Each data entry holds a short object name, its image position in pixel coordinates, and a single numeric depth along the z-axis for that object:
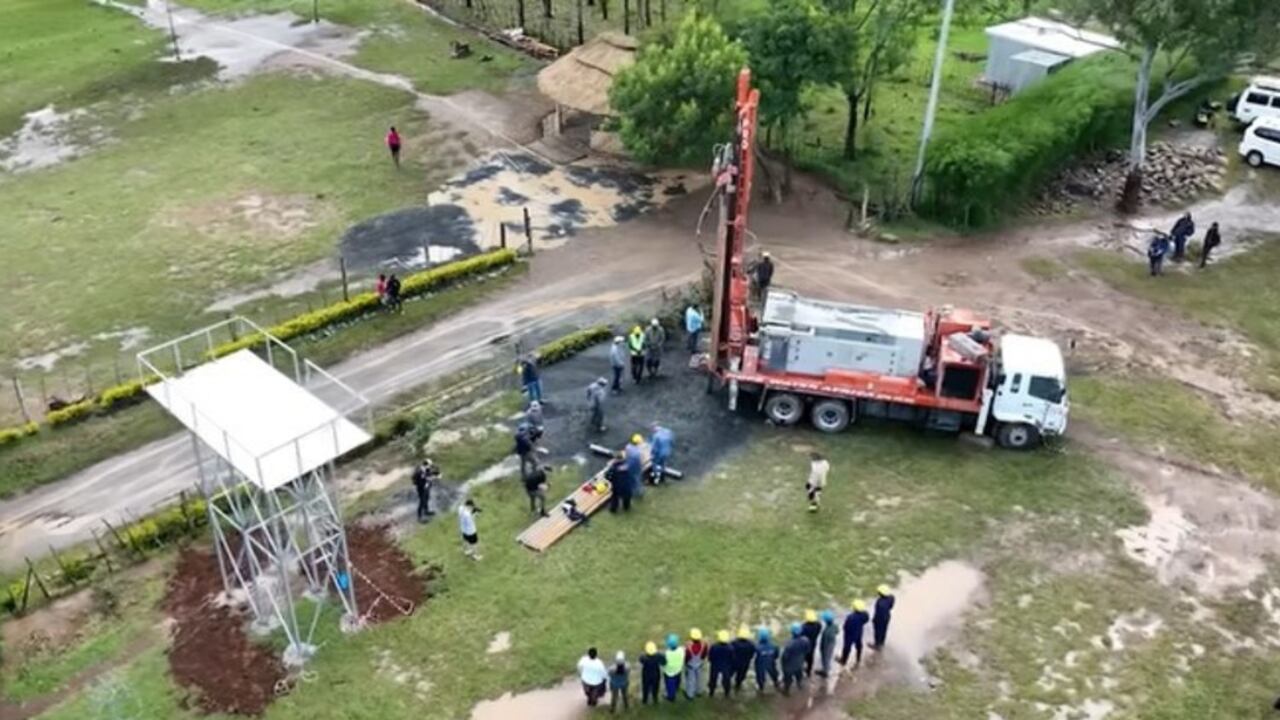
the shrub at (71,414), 30.16
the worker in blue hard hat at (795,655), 21.56
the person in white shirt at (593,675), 21.36
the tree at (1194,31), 35.44
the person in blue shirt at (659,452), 27.41
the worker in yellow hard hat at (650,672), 21.45
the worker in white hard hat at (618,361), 30.89
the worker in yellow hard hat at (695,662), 21.53
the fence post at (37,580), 24.73
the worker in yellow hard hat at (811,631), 21.78
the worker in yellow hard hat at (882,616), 22.52
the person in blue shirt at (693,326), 32.19
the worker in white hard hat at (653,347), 31.19
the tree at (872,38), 40.25
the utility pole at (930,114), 37.22
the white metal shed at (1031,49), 47.47
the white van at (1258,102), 44.38
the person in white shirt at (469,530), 25.23
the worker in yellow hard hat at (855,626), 22.05
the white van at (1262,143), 42.62
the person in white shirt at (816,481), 26.43
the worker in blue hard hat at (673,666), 21.41
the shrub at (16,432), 29.44
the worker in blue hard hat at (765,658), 21.58
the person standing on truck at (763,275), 34.50
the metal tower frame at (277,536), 21.88
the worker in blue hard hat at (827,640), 21.75
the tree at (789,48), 38.84
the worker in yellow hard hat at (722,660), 21.48
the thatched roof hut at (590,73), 43.06
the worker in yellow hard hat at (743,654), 21.41
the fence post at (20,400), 30.73
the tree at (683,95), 37.66
